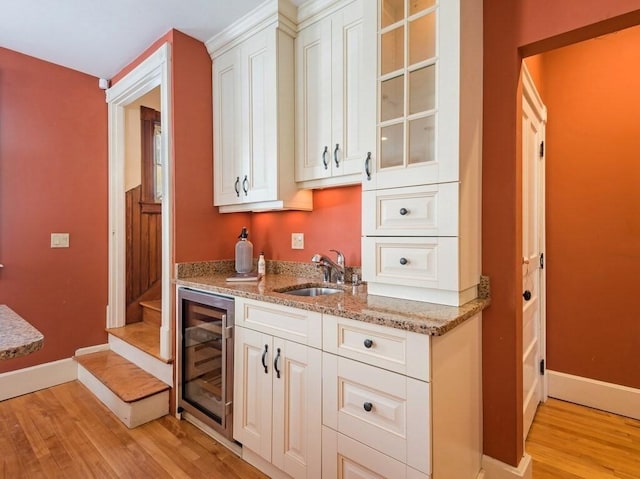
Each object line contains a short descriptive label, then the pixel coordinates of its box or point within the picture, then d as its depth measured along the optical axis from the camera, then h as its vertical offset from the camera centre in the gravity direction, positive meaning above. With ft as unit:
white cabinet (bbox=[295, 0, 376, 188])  6.05 +2.68
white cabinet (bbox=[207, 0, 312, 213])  6.84 +2.73
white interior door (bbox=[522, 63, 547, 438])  6.03 -0.16
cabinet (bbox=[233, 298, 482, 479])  3.81 -2.11
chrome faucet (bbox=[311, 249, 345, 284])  6.88 -0.55
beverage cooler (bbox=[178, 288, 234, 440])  6.18 -2.39
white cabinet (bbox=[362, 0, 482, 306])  4.46 +1.13
